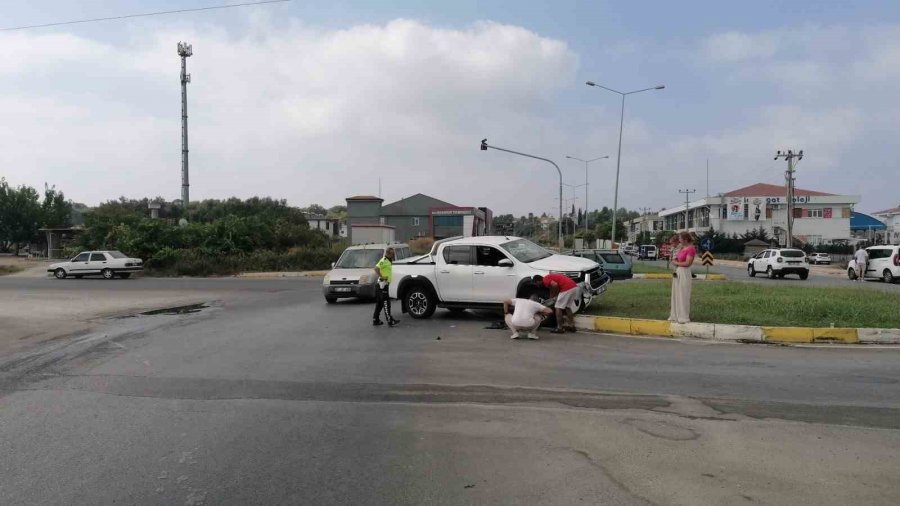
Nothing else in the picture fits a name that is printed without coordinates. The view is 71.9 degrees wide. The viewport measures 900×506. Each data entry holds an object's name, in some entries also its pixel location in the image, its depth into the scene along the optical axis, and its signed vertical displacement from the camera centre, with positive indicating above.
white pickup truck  12.42 -0.46
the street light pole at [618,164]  35.77 +5.78
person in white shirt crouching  10.65 -1.12
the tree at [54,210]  71.44 +4.43
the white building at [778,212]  80.75 +5.52
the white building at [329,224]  101.69 +4.26
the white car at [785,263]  31.30 -0.46
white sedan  34.00 -0.96
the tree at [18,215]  67.81 +3.54
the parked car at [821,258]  59.25 -0.37
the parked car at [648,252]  71.00 +0.08
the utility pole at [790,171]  57.31 +7.72
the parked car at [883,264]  27.67 -0.44
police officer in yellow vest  12.84 -0.79
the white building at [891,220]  94.62 +6.10
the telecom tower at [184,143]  52.88 +8.99
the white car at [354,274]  17.89 -0.70
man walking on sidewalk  28.78 -0.30
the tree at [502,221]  95.75 +7.33
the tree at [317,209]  146.35 +10.05
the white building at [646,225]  120.44 +5.79
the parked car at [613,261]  27.39 -0.39
